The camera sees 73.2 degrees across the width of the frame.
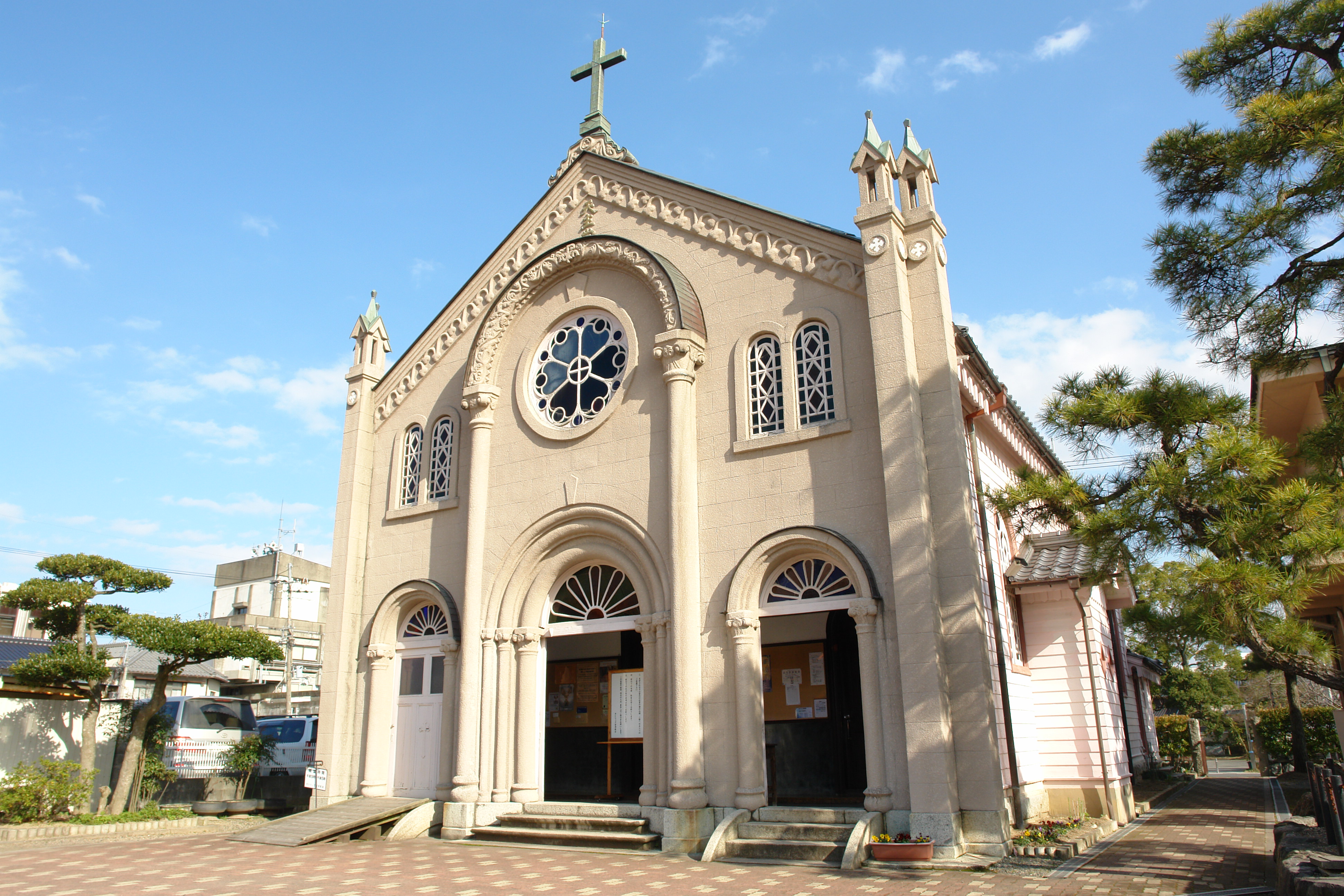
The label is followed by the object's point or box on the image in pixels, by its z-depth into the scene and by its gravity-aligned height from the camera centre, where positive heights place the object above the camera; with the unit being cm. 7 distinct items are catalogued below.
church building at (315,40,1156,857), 1210 +248
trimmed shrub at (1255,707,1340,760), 2909 -86
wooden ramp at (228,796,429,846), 1427 -162
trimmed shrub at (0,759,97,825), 1561 -113
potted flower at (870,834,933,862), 1055 -153
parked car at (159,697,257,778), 1944 -14
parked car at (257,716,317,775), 2338 -45
